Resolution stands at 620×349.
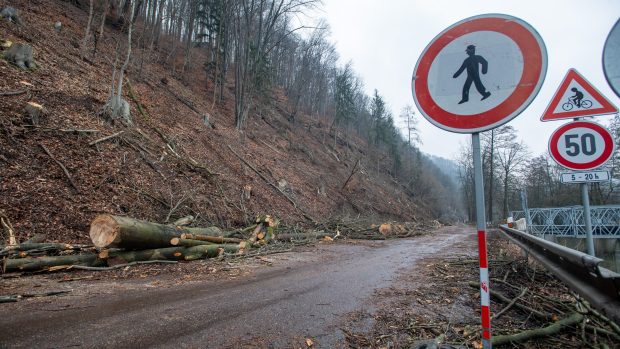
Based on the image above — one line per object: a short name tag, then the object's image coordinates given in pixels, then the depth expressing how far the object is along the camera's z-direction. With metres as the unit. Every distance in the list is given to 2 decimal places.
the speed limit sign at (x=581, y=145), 4.27
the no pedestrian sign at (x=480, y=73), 2.27
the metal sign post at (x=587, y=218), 4.06
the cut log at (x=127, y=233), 6.02
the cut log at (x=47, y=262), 5.44
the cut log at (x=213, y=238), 7.68
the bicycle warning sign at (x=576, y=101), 4.26
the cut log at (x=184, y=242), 7.29
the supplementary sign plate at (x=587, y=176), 4.29
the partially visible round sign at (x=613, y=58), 2.52
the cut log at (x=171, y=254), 6.45
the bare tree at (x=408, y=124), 55.50
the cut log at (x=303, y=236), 11.46
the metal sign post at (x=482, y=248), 2.17
